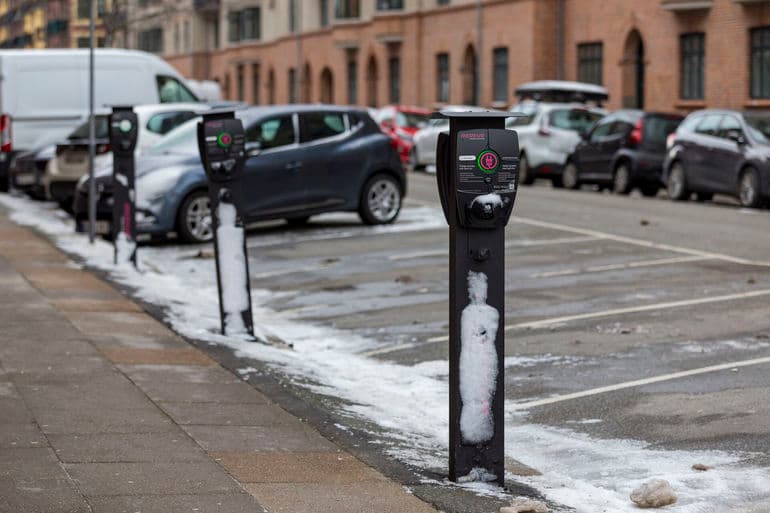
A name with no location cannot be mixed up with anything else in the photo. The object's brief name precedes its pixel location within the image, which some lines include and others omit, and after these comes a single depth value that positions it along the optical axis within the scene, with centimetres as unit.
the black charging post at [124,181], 1503
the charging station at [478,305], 665
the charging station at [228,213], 1102
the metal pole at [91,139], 1694
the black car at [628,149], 2873
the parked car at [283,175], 1859
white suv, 3228
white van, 2811
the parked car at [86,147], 2272
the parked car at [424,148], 3859
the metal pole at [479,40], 4981
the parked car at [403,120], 4209
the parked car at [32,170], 2606
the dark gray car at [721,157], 2459
